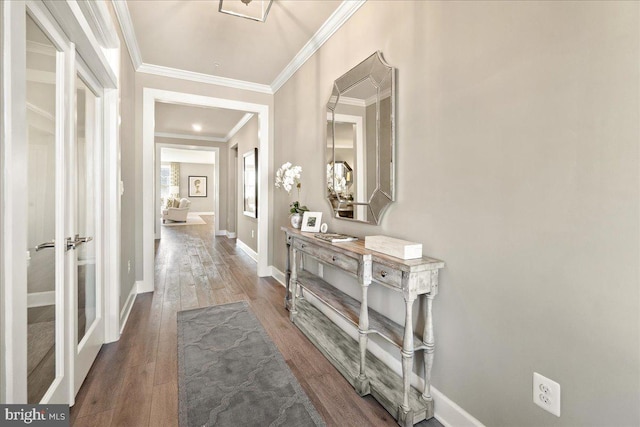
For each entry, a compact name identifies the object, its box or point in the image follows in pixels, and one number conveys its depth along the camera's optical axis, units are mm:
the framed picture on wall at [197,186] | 14242
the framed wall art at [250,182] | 5645
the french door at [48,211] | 986
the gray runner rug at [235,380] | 1585
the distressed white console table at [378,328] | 1496
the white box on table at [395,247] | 1572
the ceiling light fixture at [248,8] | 2236
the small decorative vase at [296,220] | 2965
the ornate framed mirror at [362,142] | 1962
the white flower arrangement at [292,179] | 3036
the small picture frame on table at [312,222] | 2762
